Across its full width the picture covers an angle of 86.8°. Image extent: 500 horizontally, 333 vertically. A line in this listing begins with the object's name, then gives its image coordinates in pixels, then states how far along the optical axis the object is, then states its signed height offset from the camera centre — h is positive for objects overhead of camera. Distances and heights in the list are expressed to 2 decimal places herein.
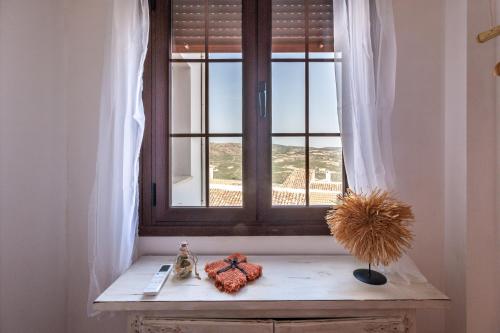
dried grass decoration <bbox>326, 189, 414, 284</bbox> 1.03 -0.24
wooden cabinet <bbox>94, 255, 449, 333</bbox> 0.97 -0.51
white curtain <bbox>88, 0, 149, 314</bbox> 1.24 +0.06
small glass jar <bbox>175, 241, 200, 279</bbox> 1.13 -0.41
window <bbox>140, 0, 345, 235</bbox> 1.40 +0.28
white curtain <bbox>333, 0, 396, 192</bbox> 1.24 +0.39
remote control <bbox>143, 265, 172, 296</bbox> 1.01 -0.46
